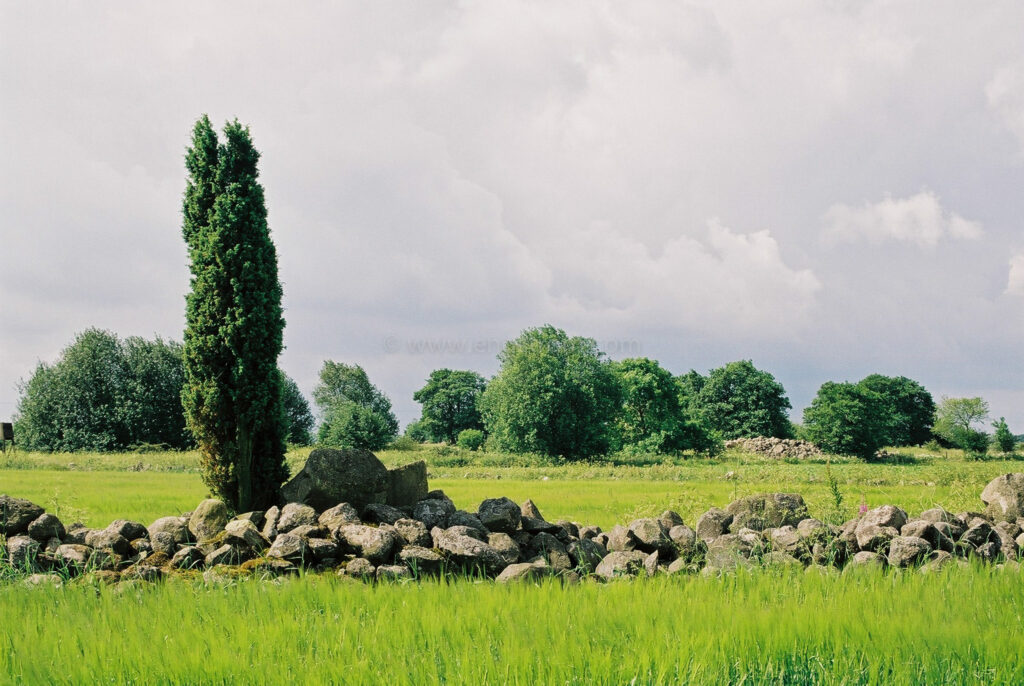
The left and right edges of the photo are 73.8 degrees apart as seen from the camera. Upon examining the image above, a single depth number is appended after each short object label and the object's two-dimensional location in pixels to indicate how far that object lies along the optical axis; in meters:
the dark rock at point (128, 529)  8.65
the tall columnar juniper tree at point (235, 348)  10.23
